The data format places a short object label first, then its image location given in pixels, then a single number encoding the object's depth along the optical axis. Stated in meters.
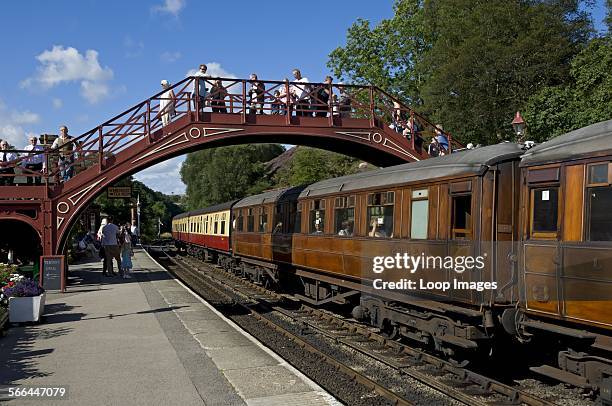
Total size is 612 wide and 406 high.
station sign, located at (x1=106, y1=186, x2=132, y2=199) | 23.08
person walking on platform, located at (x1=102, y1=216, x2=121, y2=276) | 20.23
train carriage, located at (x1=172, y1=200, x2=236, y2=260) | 25.19
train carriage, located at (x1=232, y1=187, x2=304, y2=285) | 16.31
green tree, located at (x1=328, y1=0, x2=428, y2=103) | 42.22
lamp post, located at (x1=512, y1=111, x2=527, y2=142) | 10.46
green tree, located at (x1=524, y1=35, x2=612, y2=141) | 23.73
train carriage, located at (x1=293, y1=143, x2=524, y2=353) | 7.96
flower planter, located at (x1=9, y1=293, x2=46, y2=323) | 11.58
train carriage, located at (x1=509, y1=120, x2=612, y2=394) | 6.36
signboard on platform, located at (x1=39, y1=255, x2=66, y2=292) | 16.48
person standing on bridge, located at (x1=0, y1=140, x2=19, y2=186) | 17.64
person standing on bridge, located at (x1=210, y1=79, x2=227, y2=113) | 19.08
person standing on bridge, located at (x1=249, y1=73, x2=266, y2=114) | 19.24
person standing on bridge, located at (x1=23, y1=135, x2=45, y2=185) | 18.33
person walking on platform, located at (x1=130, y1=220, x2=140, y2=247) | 33.23
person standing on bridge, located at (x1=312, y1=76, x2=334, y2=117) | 19.81
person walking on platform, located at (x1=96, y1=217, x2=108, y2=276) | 21.16
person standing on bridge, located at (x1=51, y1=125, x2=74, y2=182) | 18.11
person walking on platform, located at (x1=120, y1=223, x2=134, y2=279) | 20.77
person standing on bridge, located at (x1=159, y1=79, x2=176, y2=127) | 19.00
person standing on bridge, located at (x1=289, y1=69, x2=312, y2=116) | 19.72
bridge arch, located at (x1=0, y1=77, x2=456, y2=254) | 18.09
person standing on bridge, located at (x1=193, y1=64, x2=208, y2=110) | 19.03
